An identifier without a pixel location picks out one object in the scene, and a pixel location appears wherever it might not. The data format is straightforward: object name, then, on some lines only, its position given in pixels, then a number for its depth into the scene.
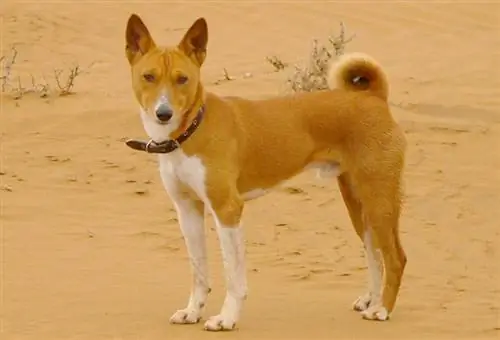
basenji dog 6.44
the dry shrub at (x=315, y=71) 12.45
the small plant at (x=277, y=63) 15.09
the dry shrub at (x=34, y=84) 12.82
